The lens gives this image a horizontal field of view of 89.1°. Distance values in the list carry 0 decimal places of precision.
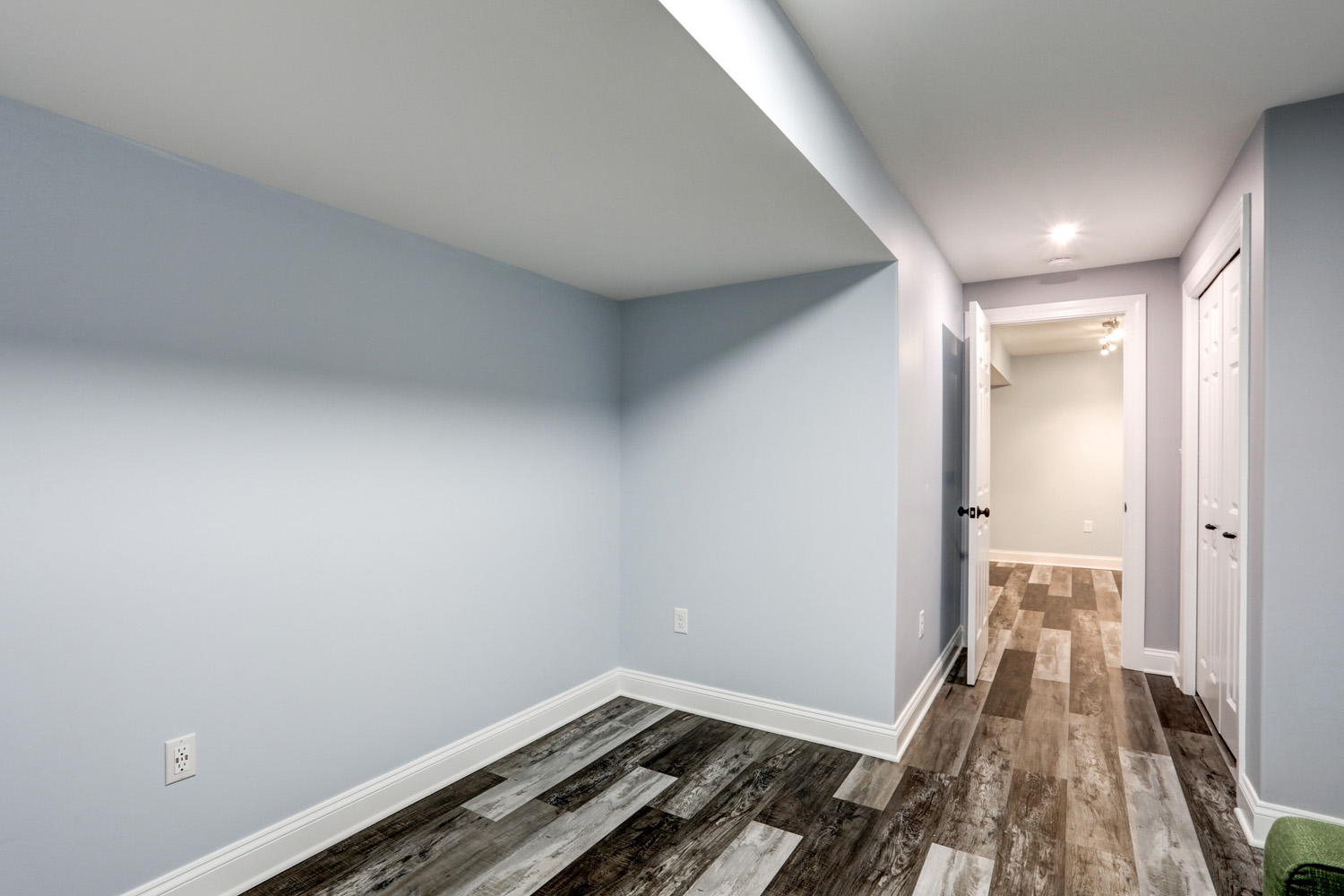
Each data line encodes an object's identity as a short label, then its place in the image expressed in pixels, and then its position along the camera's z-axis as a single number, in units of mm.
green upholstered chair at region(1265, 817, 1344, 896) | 1029
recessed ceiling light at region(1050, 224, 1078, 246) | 3242
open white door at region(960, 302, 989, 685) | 3572
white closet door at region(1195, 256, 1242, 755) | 2693
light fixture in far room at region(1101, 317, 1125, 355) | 5051
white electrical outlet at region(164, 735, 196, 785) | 1755
